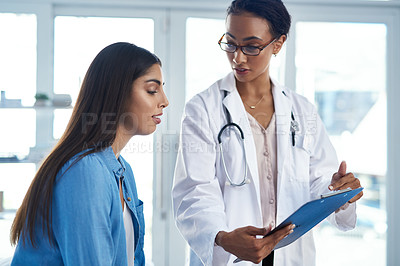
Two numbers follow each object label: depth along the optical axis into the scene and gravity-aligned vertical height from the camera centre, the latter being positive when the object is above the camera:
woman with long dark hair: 0.91 -0.11
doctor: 1.36 -0.09
